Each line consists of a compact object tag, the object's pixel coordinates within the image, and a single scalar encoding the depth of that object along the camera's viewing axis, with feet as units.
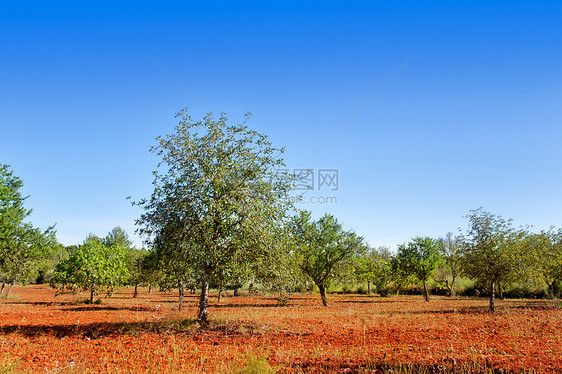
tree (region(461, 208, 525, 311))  90.94
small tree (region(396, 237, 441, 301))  156.61
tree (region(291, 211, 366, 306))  119.34
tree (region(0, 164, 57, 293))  98.12
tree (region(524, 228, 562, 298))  139.49
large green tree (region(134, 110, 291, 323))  48.52
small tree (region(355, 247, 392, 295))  171.22
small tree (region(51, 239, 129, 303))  99.30
